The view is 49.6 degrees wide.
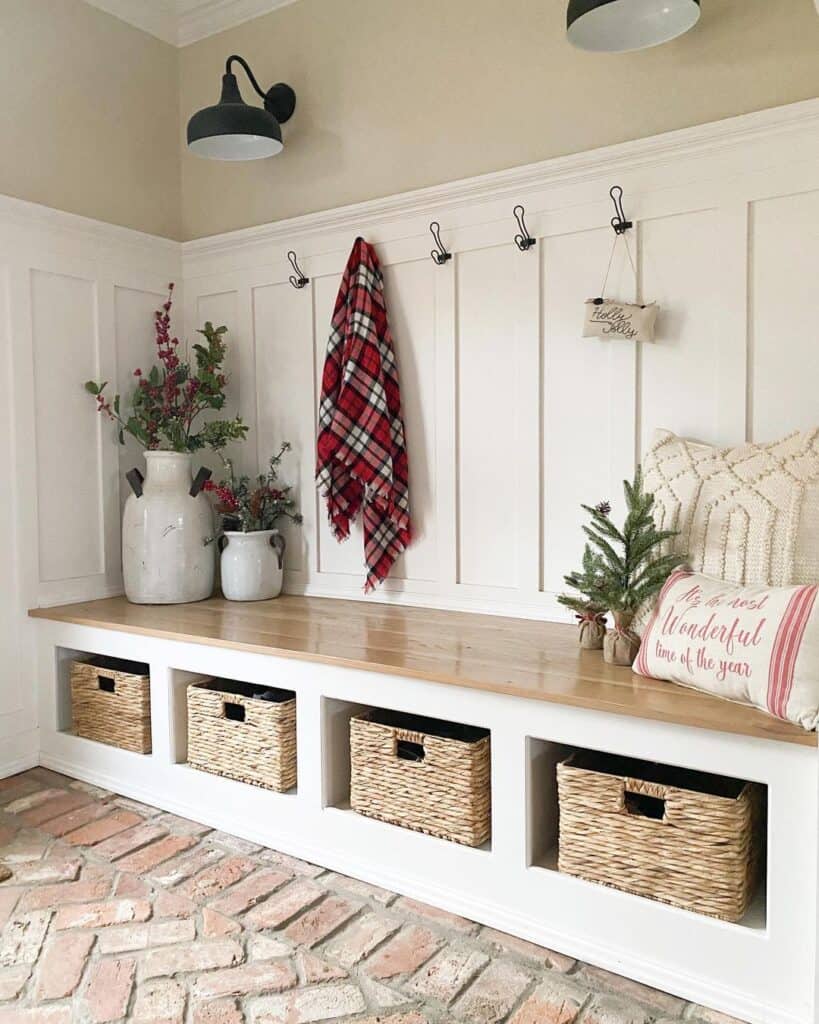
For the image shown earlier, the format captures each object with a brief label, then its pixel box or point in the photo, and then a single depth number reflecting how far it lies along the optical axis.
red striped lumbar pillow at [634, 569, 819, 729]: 1.61
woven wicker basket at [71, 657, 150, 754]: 2.68
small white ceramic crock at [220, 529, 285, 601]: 3.02
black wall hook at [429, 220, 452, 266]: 2.73
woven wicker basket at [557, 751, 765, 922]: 1.69
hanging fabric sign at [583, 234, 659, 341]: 2.34
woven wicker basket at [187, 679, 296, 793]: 2.34
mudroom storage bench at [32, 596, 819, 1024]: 1.63
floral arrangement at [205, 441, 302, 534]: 3.05
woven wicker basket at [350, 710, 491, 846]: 2.02
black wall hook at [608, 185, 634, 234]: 2.40
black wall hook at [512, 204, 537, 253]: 2.56
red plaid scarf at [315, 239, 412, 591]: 2.78
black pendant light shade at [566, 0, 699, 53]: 2.02
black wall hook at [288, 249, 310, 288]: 3.06
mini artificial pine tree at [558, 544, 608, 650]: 2.17
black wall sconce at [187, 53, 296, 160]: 2.63
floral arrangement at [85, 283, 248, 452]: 3.07
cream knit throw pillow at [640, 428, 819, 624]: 1.95
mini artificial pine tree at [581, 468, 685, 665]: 2.04
